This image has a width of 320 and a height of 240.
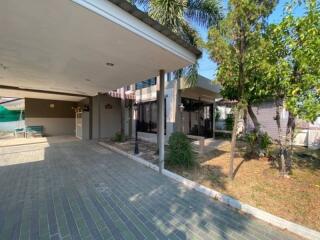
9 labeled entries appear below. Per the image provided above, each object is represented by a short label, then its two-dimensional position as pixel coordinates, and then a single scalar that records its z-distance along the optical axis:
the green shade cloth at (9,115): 14.16
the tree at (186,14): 6.26
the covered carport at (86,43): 2.48
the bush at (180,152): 5.27
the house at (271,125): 8.85
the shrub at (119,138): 9.89
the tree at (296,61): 3.14
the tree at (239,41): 3.54
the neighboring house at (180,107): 8.88
